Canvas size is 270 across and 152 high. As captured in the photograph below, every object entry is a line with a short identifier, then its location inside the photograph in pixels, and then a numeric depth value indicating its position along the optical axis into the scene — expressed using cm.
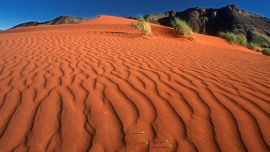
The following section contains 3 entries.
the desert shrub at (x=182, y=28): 631
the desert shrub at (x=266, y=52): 692
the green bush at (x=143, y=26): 599
